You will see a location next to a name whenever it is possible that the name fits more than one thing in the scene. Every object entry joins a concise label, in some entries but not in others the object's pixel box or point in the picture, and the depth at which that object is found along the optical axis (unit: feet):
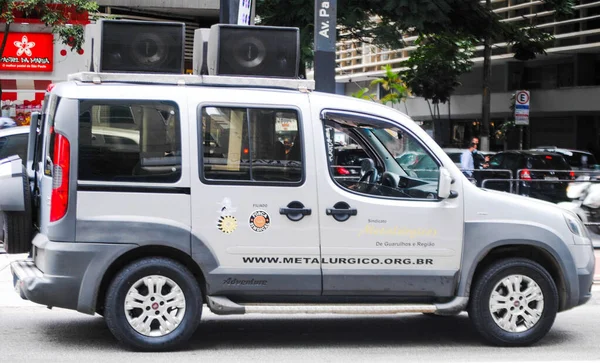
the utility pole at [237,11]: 42.34
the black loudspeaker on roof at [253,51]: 24.02
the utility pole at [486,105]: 100.83
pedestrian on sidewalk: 63.93
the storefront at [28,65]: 80.79
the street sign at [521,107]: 90.38
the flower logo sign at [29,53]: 80.89
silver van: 22.56
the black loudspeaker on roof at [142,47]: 23.49
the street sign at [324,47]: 40.78
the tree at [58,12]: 70.23
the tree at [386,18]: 60.18
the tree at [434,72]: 124.26
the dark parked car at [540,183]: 49.57
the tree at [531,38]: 74.95
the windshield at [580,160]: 82.88
